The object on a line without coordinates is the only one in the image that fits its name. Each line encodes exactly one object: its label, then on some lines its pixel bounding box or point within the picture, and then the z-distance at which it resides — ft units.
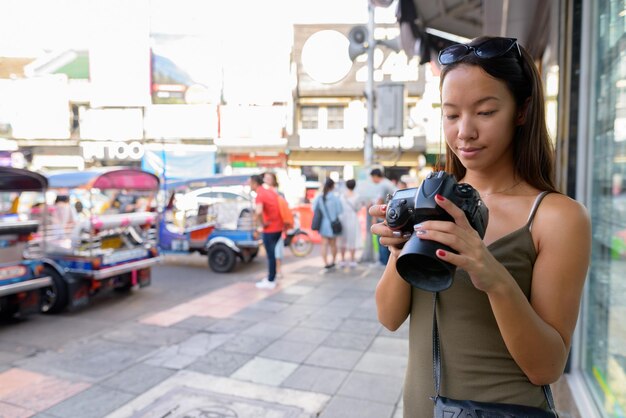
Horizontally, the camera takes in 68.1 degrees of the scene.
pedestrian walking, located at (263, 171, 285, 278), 25.92
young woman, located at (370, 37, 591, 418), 3.39
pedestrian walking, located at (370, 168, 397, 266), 29.27
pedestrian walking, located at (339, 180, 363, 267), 29.58
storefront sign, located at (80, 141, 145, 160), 78.23
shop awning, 15.31
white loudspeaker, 32.31
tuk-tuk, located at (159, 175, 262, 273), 29.50
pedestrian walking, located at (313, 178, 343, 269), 28.45
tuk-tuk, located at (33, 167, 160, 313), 20.44
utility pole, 32.32
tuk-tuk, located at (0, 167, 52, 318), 17.81
